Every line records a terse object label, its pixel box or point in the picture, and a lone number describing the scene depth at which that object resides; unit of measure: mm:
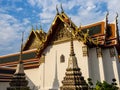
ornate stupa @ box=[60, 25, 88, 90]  8297
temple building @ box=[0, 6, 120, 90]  10891
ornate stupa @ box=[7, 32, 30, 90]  12077
